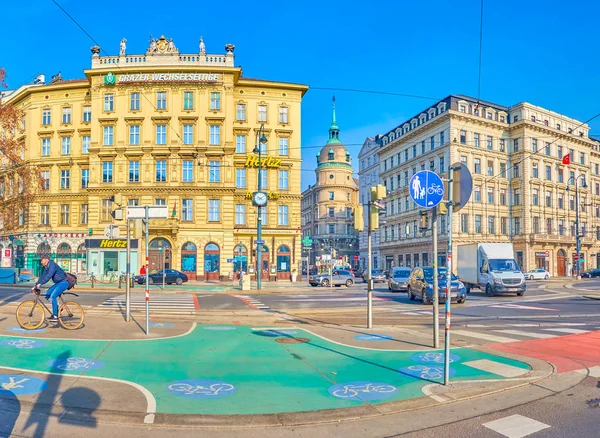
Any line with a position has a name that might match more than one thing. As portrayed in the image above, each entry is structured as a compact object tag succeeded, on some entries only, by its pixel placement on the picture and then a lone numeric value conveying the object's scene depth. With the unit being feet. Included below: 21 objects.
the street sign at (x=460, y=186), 25.38
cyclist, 37.50
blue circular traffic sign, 30.22
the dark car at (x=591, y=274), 215.78
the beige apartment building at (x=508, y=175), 216.13
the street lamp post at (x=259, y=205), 107.69
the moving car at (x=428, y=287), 70.41
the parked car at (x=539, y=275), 193.83
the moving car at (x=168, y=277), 125.90
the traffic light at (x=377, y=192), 40.34
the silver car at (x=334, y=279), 136.46
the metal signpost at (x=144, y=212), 42.73
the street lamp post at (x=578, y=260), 181.74
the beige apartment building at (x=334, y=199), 364.38
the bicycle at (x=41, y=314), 38.01
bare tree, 108.27
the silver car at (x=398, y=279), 104.32
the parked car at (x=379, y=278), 165.00
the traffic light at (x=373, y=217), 42.07
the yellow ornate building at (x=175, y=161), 150.82
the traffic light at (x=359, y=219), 43.81
